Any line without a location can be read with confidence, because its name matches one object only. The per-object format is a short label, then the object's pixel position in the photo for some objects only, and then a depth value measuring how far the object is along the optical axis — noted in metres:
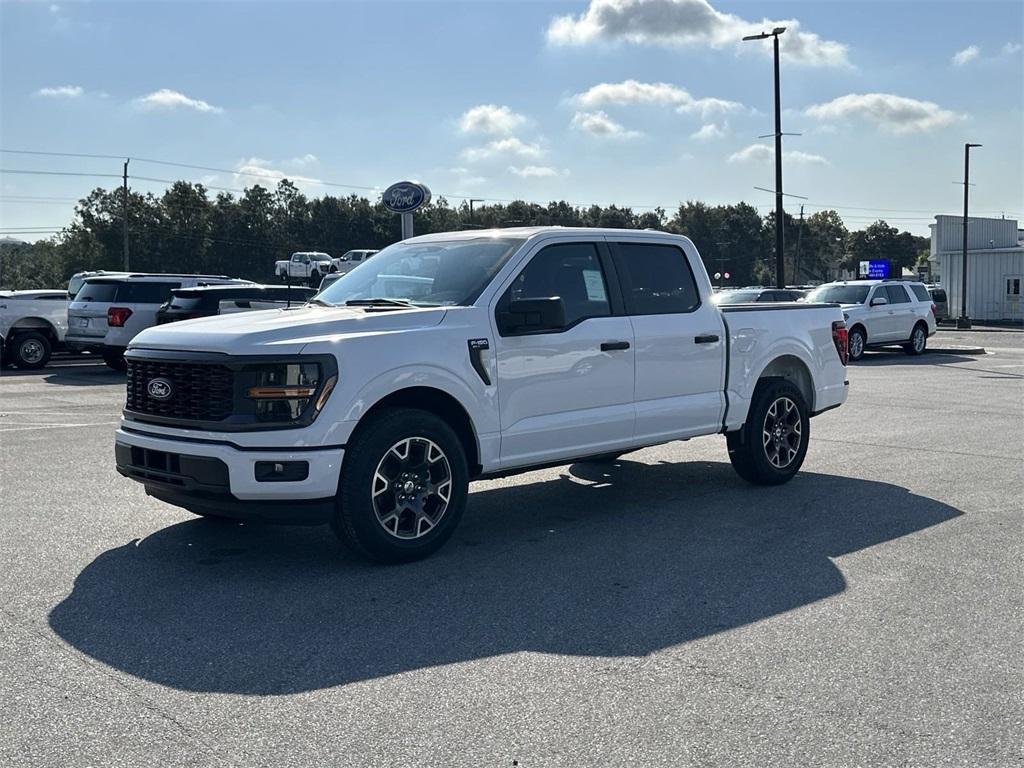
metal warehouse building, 55.22
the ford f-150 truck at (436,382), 5.83
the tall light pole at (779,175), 29.38
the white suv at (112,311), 20.27
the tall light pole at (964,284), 46.16
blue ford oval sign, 21.72
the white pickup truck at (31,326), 22.06
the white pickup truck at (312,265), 47.19
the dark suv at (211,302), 18.98
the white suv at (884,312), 25.05
